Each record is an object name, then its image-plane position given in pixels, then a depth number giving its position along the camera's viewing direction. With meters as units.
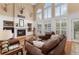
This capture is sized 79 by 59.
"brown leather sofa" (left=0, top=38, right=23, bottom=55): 0.89
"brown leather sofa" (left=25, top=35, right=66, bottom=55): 0.88
